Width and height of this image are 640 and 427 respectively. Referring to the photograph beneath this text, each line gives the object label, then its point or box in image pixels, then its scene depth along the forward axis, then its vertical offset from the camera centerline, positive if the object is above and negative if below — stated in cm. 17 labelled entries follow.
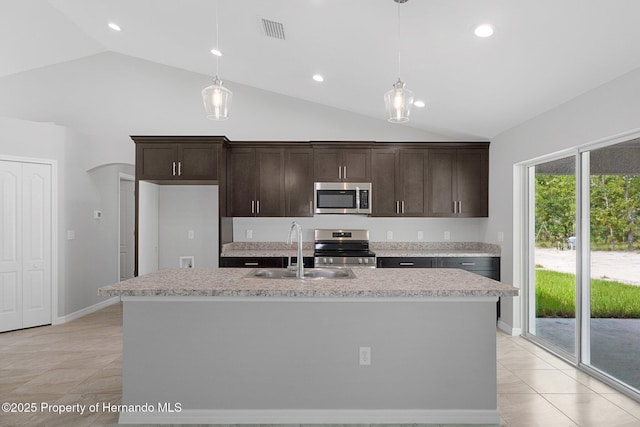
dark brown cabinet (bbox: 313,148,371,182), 512 +70
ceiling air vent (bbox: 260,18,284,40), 332 +166
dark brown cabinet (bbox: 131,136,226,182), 475 +71
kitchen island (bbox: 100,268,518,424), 246 -90
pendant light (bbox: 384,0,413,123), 225 +67
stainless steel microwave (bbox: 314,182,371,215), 505 +22
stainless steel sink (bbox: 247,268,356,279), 293 -44
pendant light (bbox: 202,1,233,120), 245 +74
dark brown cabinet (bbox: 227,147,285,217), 511 +46
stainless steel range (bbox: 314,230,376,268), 483 -44
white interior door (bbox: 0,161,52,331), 449 -34
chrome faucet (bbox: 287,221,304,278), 279 -36
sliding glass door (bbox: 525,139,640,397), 298 -38
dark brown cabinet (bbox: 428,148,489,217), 512 +46
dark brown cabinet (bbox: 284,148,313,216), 511 +46
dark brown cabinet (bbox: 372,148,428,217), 514 +48
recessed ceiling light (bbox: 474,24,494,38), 262 +128
